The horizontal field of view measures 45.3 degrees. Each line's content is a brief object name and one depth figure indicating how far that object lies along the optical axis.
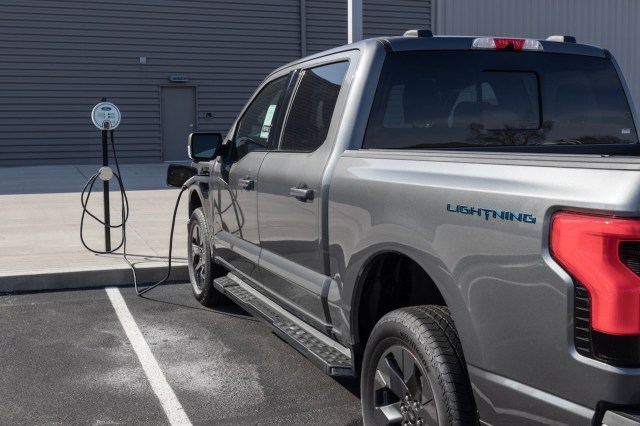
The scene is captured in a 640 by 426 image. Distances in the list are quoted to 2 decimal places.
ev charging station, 8.36
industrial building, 20.86
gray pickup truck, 2.22
